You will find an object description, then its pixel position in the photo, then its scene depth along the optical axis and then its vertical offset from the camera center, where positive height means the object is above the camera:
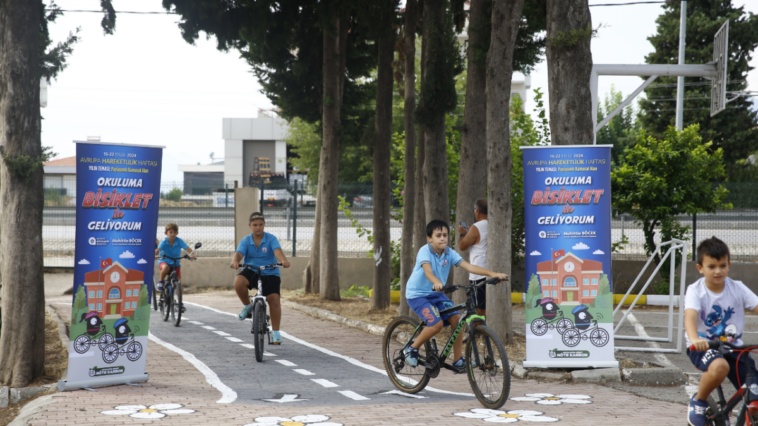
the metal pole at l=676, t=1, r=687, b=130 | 25.64 +5.74
